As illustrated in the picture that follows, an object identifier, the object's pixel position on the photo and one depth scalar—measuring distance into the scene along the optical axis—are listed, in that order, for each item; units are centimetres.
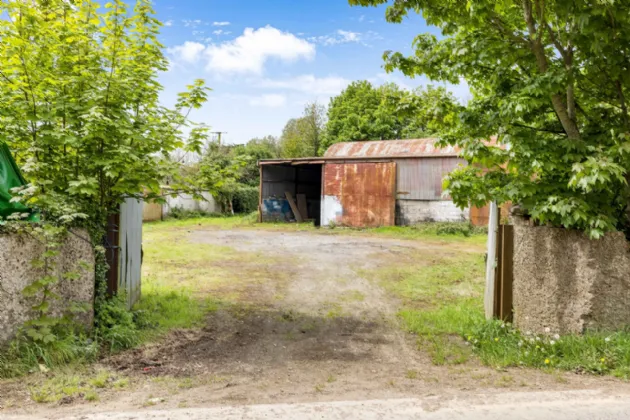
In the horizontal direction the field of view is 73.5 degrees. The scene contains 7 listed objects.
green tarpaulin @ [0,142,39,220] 426
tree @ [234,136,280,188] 3166
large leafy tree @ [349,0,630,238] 423
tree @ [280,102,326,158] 4178
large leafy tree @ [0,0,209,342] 421
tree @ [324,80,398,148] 3950
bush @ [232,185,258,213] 2803
